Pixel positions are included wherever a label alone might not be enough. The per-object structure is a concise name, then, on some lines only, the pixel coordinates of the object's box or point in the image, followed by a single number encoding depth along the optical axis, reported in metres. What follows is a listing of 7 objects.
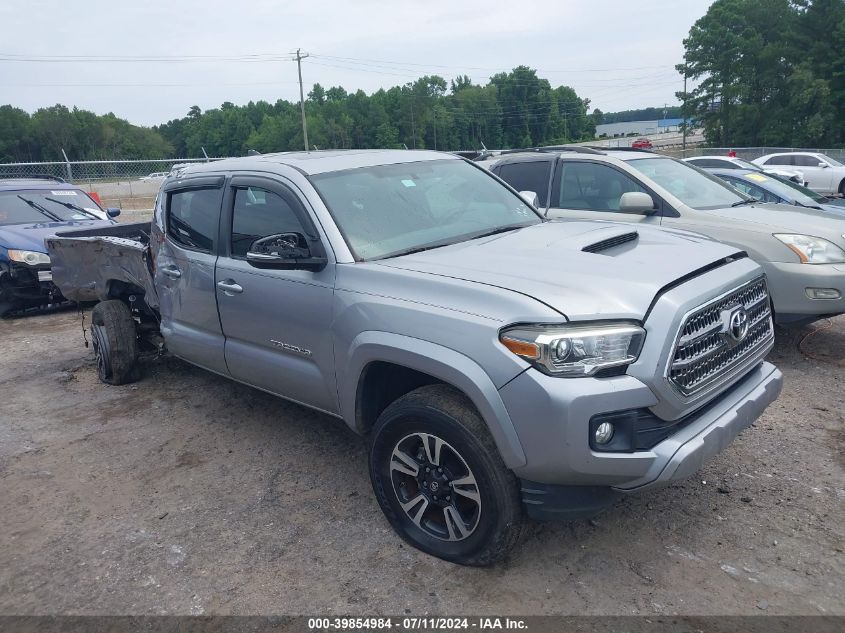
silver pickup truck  2.71
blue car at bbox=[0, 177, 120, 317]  8.59
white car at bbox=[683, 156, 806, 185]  13.66
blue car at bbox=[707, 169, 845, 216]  8.68
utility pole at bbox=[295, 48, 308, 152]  55.72
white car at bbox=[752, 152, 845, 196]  20.42
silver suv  5.42
